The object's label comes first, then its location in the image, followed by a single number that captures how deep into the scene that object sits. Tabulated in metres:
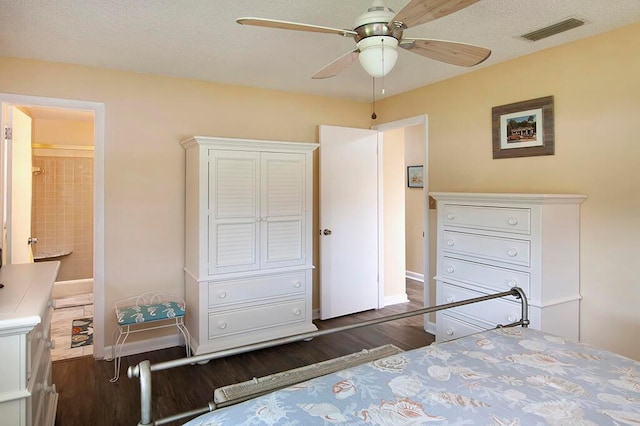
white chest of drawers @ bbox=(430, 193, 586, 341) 2.51
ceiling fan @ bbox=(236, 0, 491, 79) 1.49
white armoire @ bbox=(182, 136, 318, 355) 3.21
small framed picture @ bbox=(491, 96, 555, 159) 2.92
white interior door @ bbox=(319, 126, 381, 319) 4.22
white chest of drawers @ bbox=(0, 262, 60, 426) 1.38
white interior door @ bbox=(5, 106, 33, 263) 3.05
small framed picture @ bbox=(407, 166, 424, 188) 5.98
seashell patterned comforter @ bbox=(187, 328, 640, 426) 1.14
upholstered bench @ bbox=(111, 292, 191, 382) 2.99
